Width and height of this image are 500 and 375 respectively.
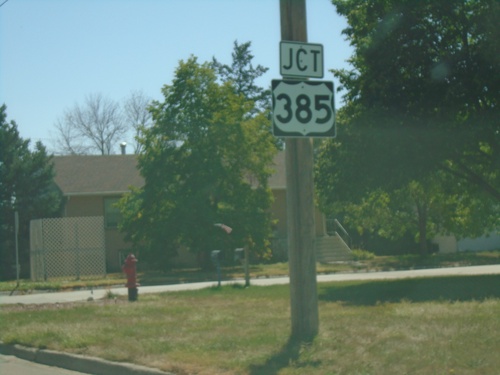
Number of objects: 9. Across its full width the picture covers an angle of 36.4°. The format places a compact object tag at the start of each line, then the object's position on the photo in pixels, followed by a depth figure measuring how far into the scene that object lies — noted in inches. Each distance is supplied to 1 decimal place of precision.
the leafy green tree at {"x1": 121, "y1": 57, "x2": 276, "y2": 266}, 1263.5
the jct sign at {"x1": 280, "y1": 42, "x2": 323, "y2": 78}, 385.1
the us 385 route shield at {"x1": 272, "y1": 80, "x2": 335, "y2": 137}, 377.4
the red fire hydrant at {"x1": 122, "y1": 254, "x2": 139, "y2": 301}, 694.5
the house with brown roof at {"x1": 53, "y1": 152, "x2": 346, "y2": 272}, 1537.9
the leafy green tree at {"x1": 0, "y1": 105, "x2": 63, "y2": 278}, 1450.5
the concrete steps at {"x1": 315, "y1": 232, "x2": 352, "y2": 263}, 1598.2
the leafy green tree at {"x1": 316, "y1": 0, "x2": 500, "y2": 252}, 780.0
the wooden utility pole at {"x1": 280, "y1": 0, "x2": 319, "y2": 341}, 389.1
